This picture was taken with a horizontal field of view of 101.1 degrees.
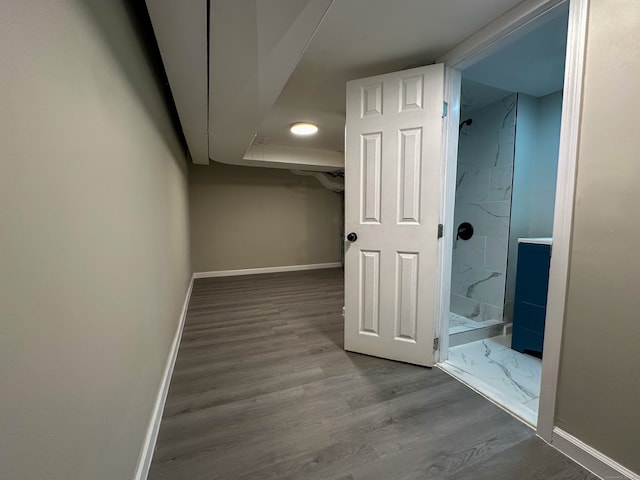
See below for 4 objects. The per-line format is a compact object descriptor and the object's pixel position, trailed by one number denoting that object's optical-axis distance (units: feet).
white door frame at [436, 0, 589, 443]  3.78
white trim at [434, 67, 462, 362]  5.78
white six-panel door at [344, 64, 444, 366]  5.80
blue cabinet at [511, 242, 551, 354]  6.80
